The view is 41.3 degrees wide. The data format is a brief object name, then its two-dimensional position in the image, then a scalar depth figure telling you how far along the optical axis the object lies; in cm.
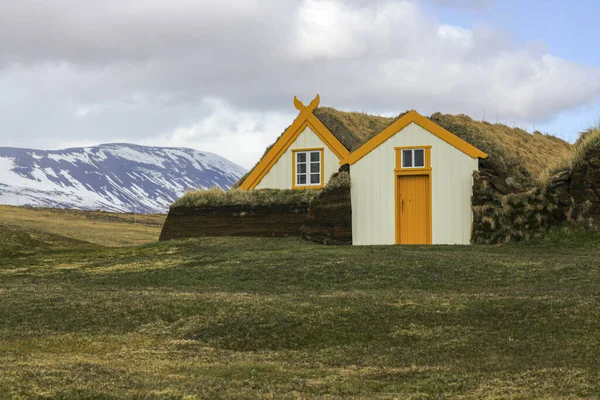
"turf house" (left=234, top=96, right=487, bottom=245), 2770
